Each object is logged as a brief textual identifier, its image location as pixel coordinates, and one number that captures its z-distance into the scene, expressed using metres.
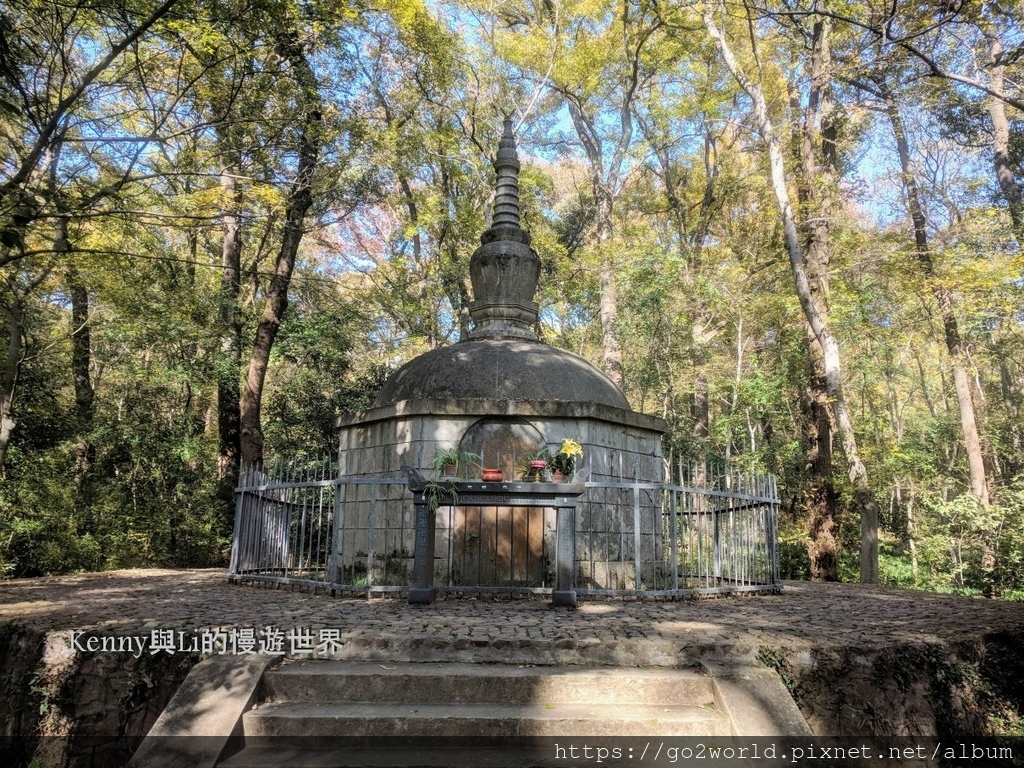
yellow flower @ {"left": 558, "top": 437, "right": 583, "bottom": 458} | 7.01
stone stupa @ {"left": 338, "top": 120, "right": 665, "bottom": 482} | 8.48
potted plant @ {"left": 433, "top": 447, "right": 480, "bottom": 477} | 6.95
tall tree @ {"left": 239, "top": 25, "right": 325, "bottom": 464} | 12.03
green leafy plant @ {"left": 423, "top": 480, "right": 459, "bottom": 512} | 6.63
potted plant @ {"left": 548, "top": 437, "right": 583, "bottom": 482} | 7.03
